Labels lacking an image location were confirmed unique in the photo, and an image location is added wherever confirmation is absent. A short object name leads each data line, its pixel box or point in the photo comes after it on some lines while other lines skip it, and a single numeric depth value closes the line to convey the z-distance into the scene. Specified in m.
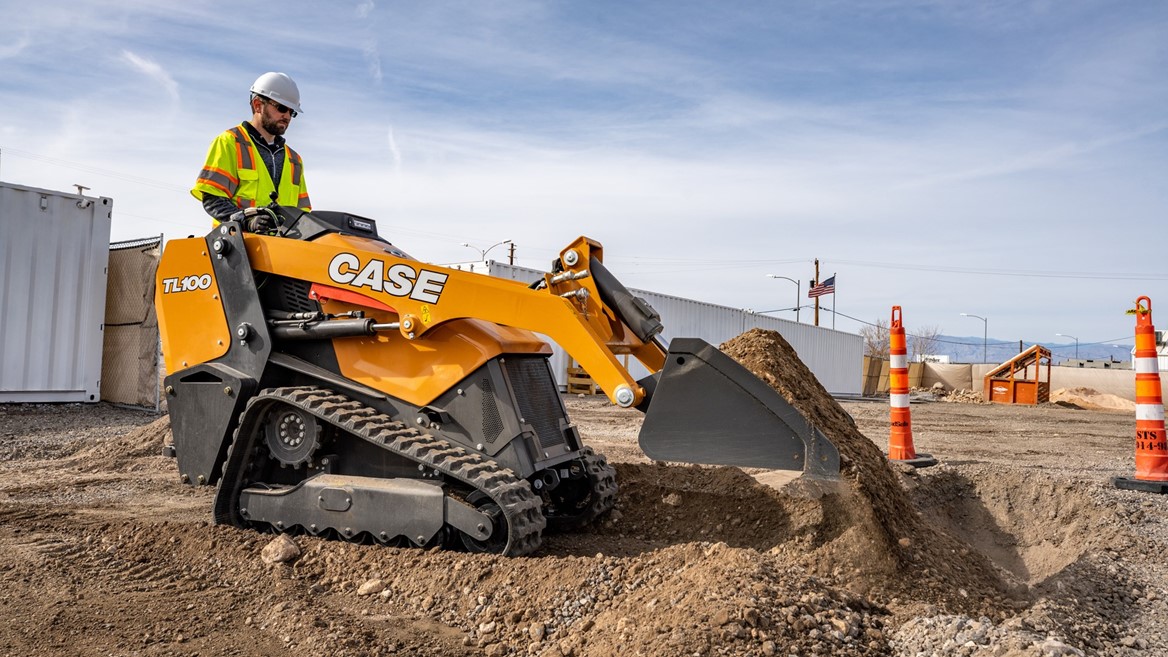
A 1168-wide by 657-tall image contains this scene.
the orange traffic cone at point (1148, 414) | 6.70
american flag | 42.59
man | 5.15
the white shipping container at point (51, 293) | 10.55
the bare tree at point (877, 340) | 56.72
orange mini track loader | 4.03
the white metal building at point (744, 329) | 20.89
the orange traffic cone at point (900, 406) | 7.38
